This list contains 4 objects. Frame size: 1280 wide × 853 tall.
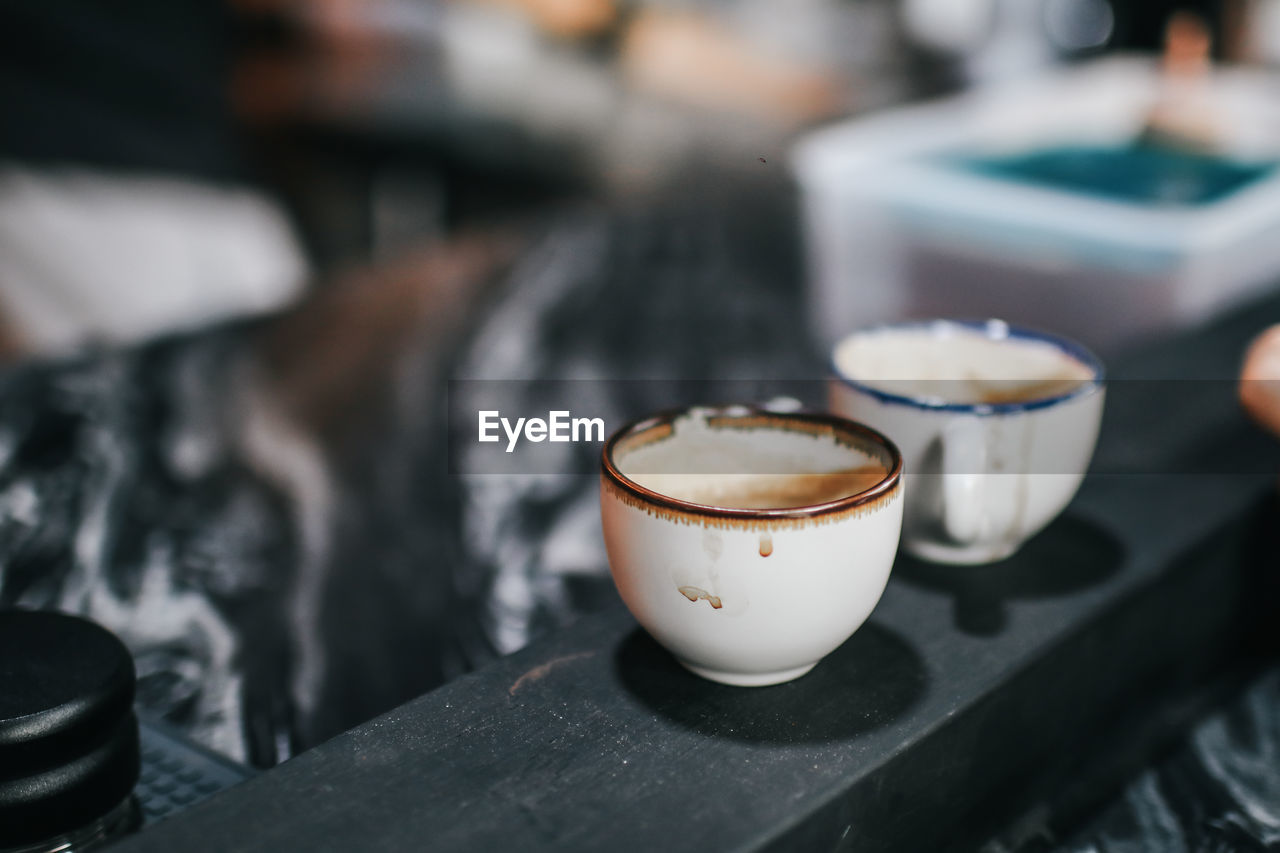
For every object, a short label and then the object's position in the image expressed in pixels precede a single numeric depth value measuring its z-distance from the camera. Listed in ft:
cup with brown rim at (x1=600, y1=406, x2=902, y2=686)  1.41
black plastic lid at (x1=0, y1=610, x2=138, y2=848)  1.49
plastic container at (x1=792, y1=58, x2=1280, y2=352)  3.62
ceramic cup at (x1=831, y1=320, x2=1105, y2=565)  1.73
